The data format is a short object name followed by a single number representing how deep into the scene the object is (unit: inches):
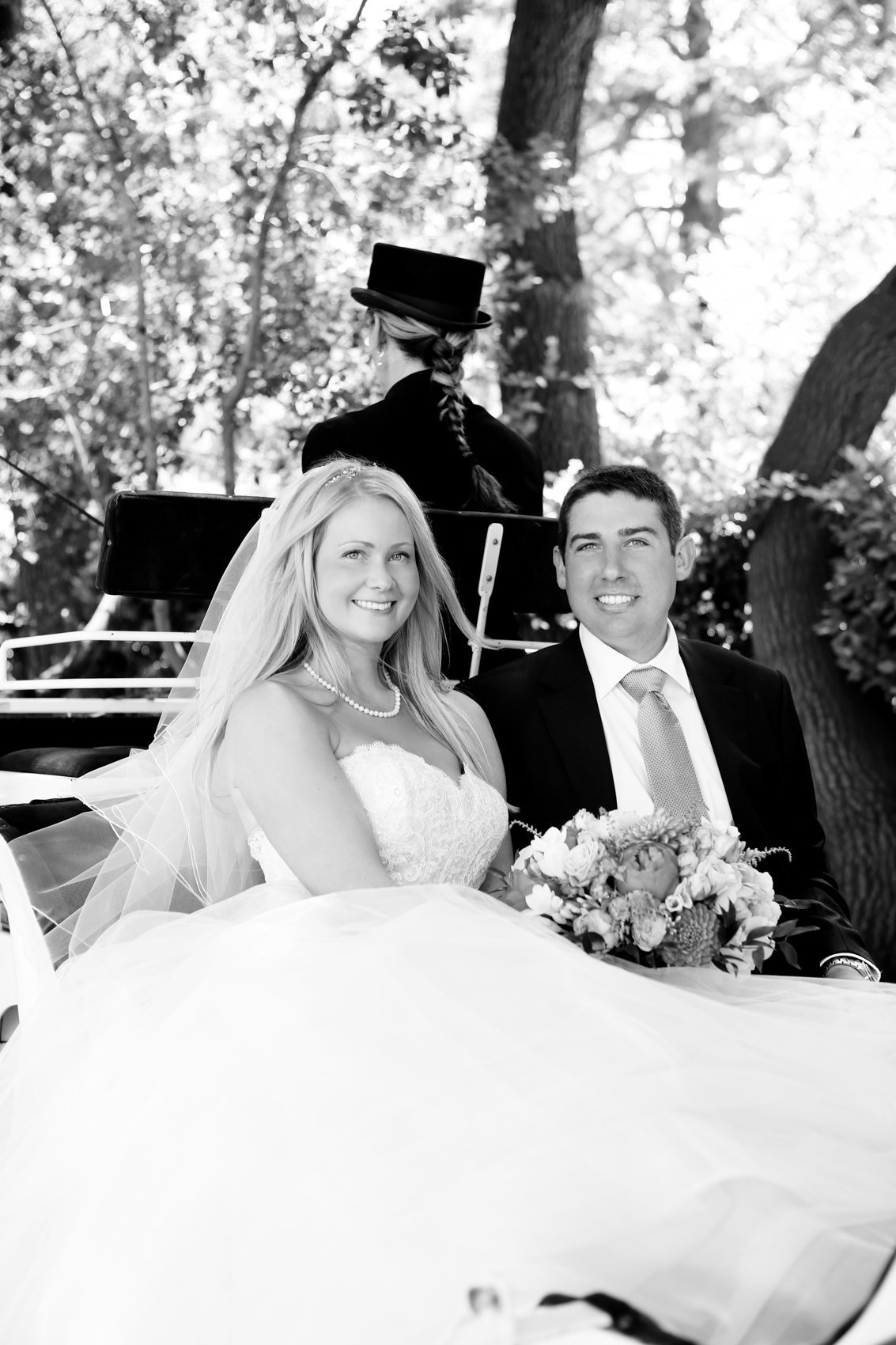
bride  73.0
